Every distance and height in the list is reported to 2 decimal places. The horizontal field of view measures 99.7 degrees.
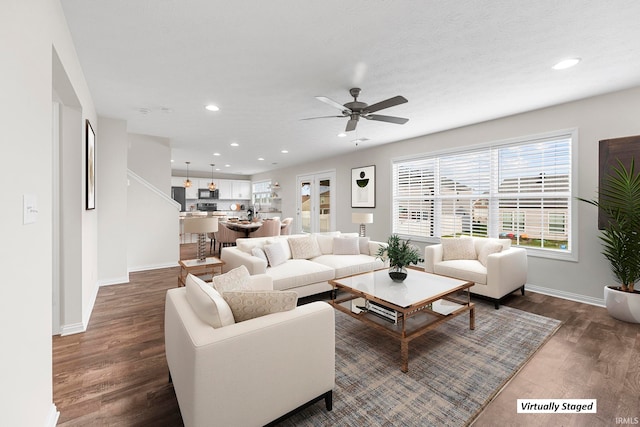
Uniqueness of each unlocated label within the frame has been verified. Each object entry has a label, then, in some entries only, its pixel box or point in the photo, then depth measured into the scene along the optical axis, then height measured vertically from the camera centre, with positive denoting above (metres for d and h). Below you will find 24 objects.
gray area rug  1.65 -1.23
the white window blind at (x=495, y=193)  3.76 +0.31
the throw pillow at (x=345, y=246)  4.30 -0.55
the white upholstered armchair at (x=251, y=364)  1.23 -0.79
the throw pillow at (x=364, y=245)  4.44 -0.55
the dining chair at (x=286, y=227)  7.29 -0.43
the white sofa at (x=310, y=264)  3.25 -0.72
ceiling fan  2.77 +1.11
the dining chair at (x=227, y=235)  6.65 -0.59
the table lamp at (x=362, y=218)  5.21 -0.13
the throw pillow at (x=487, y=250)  3.75 -0.53
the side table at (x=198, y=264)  3.28 -0.66
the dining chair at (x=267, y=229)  6.66 -0.45
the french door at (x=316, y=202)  7.61 +0.27
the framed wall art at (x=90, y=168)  2.90 +0.47
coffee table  2.23 -0.77
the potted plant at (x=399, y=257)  2.86 -0.48
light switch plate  1.19 +0.01
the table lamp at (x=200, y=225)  3.36 -0.18
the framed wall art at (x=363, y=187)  6.29 +0.59
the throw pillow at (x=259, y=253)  3.49 -0.55
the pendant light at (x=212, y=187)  9.87 +0.88
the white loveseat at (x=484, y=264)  3.30 -0.72
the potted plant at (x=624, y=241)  2.85 -0.31
